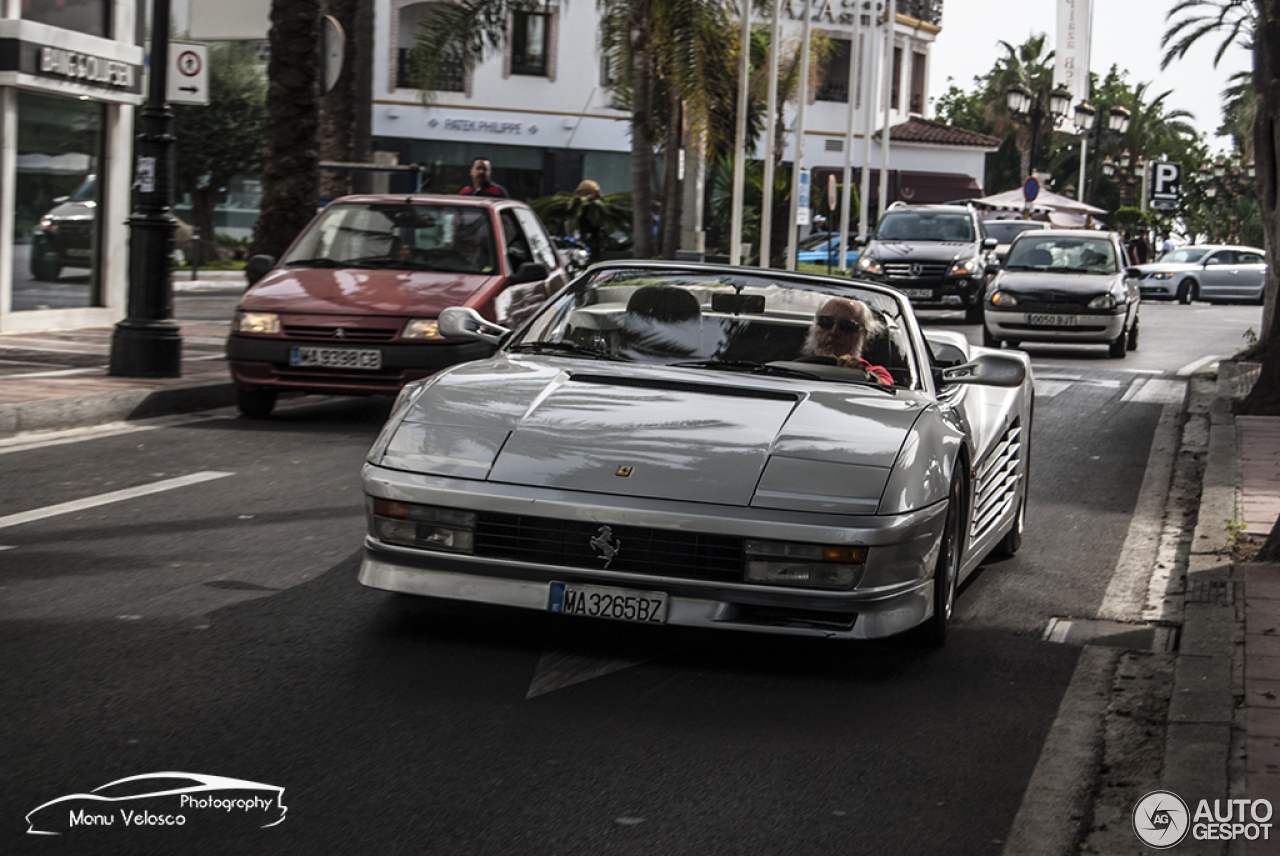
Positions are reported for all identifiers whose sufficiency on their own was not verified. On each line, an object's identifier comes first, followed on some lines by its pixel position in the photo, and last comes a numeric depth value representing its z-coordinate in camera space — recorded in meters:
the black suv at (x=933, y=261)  27.27
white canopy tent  49.00
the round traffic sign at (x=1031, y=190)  44.31
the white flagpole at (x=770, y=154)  35.31
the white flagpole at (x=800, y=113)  36.34
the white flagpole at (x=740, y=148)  33.94
